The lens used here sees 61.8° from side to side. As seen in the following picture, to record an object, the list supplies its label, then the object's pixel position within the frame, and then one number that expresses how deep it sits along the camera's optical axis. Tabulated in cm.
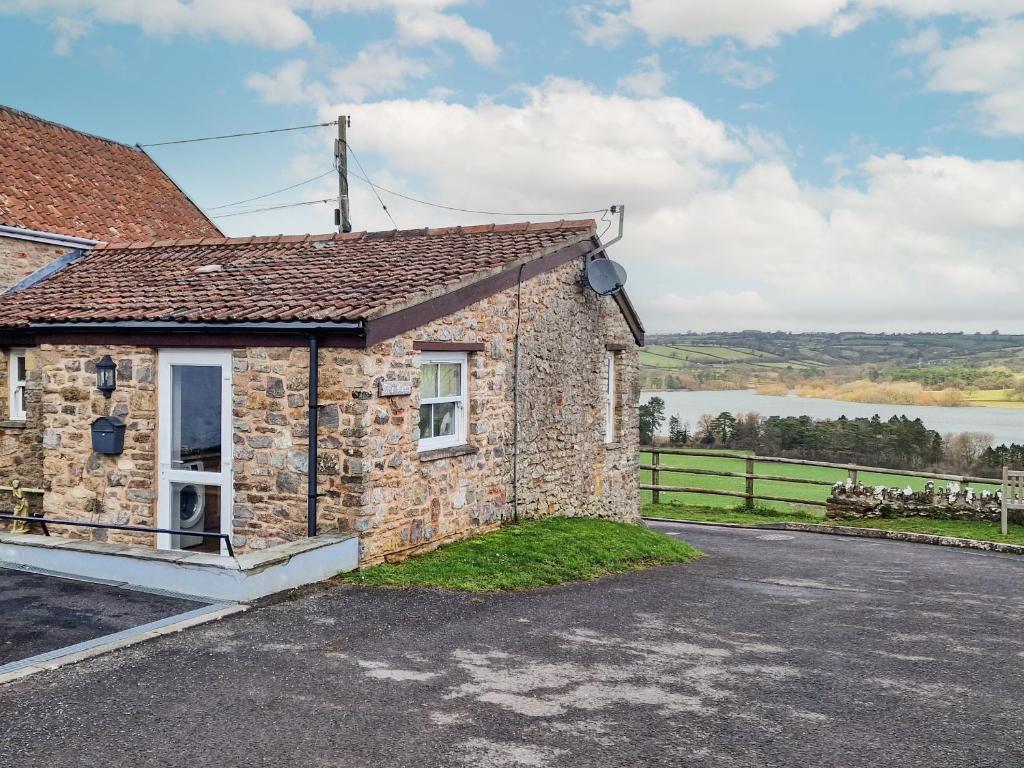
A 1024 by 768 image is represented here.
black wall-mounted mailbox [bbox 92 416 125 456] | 907
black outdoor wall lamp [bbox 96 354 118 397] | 909
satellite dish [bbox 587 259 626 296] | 1235
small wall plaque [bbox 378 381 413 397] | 812
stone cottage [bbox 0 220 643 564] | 809
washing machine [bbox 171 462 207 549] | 919
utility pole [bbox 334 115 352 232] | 2148
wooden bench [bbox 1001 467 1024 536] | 1587
